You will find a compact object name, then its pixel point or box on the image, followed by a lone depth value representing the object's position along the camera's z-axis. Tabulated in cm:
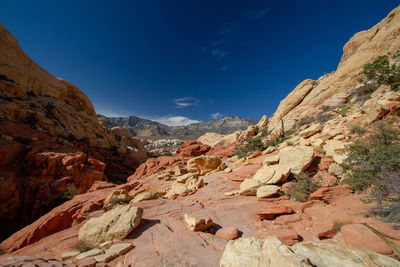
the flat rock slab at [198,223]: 402
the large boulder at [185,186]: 800
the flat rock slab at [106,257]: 290
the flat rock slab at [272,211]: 451
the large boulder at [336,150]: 621
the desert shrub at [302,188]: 520
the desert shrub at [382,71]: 1144
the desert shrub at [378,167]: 354
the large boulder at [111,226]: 374
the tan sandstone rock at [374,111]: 718
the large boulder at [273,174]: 626
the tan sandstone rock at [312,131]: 1044
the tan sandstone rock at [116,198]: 749
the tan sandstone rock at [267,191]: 577
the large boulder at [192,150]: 2293
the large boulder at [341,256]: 205
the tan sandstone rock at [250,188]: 649
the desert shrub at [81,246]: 361
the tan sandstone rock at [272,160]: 771
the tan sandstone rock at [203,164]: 1265
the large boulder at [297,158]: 652
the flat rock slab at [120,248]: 314
